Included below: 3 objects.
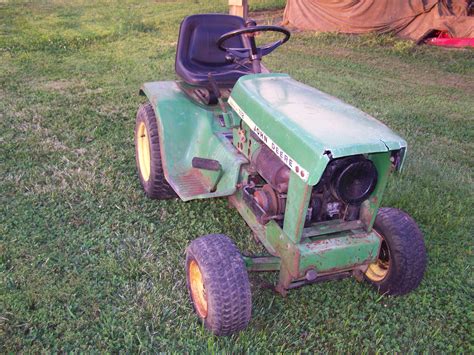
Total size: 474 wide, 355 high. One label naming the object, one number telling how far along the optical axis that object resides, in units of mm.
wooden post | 6266
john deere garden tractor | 2217
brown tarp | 9305
